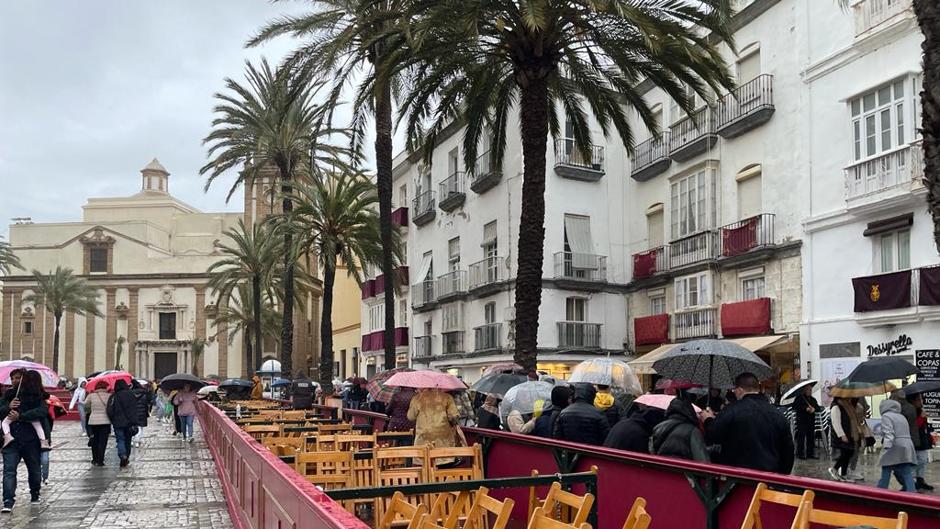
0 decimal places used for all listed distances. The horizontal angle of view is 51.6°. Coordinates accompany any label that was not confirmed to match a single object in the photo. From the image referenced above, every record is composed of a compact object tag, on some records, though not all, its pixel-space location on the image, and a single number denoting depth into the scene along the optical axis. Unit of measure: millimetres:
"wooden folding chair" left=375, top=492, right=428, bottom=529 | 4531
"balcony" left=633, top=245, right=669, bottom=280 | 32750
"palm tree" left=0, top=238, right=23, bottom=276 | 61969
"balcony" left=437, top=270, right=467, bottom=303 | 41125
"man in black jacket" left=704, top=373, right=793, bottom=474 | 7770
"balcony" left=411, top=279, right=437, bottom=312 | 45062
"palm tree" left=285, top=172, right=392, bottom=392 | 32469
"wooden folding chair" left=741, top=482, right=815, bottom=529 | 5098
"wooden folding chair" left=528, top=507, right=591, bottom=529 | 4246
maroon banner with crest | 21797
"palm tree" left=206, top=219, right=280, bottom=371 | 38347
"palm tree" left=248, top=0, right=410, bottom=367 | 18500
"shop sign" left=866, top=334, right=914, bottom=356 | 22031
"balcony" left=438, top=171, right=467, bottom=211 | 41125
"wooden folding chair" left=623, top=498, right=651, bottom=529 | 4246
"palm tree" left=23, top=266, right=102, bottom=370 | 74812
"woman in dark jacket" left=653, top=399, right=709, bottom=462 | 7508
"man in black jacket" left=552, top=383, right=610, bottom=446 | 9719
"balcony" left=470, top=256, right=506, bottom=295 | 36781
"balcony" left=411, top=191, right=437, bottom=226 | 45219
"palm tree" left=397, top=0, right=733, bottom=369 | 16172
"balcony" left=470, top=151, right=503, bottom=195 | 37219
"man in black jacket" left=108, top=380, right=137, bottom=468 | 17969
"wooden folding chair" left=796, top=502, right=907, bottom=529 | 4586
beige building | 87188
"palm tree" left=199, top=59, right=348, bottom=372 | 33688
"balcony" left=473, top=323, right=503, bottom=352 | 36812
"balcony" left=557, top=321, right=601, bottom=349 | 34750
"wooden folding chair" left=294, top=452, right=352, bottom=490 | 8438
